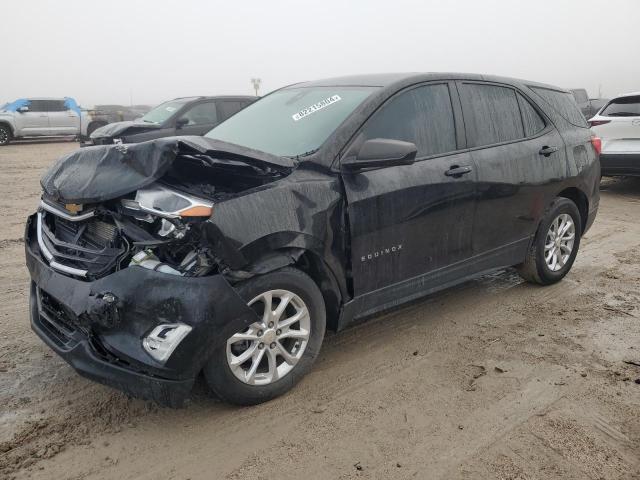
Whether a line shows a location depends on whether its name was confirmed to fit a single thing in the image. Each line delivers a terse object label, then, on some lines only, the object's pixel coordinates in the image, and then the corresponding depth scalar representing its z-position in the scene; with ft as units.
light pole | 93.37
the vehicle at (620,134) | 28.50
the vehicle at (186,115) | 32.42
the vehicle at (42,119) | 60.03
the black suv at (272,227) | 8.47
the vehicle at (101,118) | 65.84
